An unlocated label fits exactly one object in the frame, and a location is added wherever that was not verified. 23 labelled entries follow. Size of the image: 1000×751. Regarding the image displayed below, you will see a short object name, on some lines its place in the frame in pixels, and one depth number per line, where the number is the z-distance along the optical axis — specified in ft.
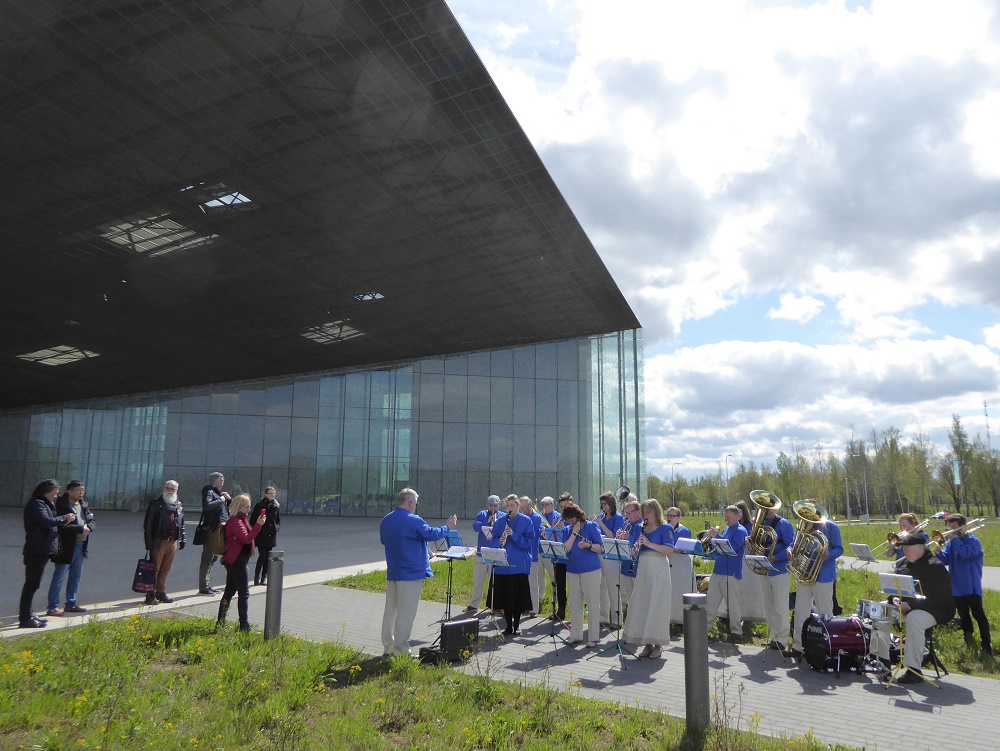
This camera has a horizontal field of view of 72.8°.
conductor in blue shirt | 25.68
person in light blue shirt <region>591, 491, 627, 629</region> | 33.27
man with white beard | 35.35
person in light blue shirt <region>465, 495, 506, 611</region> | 35.37
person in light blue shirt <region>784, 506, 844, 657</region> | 28.07
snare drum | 24.93
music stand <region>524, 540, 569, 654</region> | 28.25
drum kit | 25.17
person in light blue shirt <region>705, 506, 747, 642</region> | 31.37
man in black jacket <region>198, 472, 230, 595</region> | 36.83
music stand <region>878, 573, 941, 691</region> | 23.54
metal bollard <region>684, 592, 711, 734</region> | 17.78
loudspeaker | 25.27
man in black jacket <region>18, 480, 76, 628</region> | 28.76
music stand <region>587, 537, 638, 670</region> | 26.32
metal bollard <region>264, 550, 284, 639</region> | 27.02
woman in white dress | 26.53
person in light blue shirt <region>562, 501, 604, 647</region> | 28.60
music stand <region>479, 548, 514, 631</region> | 27.94
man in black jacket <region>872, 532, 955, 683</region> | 24.02
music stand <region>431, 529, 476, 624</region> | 28.37
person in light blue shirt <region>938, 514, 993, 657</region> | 28.40
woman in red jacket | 28.25
